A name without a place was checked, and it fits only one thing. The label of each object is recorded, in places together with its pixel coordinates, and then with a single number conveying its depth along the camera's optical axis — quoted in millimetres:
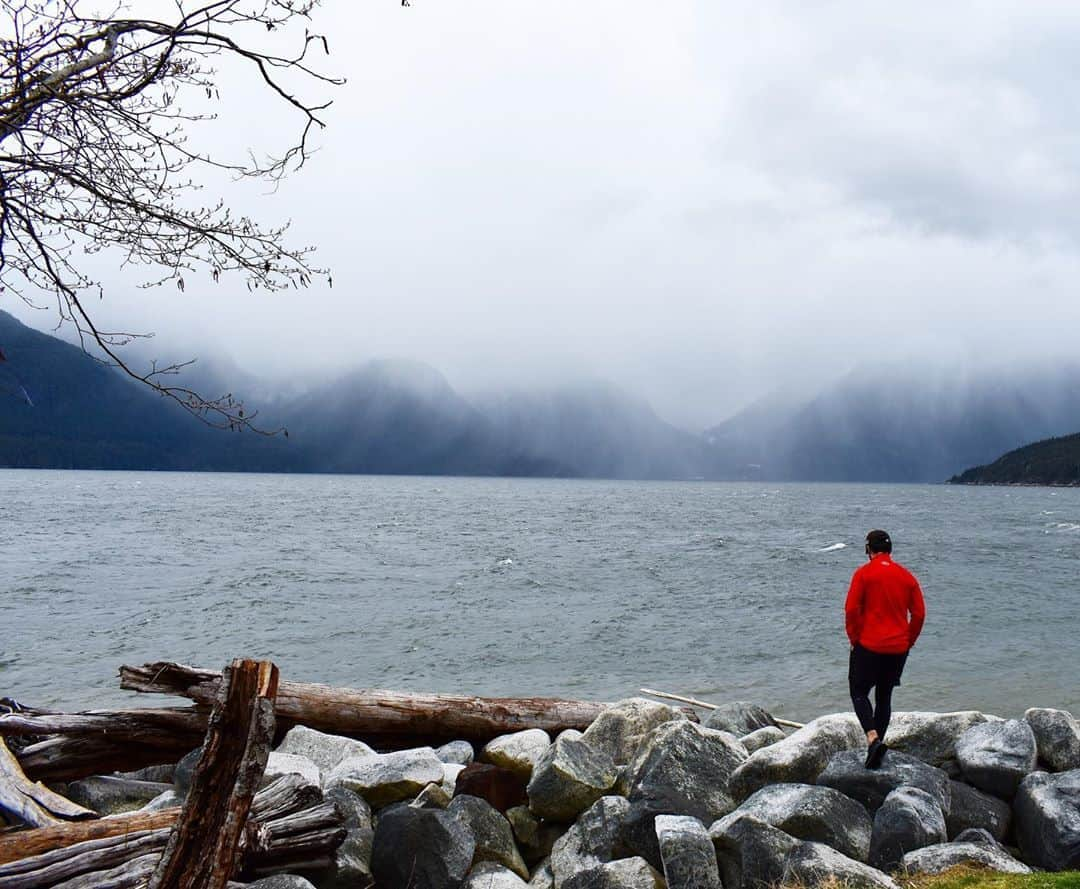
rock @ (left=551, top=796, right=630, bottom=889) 7273
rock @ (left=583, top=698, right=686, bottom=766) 10117
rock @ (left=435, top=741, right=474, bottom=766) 10359
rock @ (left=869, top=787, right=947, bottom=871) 6938
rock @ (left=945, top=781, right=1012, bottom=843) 7801
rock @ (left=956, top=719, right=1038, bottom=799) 8328
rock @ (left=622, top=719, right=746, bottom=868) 7253
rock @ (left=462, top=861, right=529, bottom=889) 7020
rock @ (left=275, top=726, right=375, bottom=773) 9742
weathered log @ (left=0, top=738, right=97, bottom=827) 7266
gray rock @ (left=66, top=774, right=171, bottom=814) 9195
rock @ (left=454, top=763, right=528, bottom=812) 8461
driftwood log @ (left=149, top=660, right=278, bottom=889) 5023
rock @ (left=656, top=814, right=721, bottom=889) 6590
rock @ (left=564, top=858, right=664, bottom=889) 6559
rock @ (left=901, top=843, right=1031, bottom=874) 6570
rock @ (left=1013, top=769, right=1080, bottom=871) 7074
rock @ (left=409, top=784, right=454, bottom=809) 7984
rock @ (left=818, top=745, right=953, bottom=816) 7734
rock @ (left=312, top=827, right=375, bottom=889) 6879
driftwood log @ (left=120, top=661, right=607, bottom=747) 10828
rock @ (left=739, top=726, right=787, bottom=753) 10375
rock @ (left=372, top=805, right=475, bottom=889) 6902
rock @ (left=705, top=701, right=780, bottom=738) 12719
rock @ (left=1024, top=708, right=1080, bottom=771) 8977
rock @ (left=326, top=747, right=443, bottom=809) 8312
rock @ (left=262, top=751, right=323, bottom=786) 8008
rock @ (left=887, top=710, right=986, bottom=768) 9461
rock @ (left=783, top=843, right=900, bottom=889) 6105
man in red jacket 9094
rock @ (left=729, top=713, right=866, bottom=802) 8195
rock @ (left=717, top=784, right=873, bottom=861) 7000
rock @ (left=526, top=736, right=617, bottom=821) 8109
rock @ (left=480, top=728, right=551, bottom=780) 9328
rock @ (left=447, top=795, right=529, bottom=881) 7492
